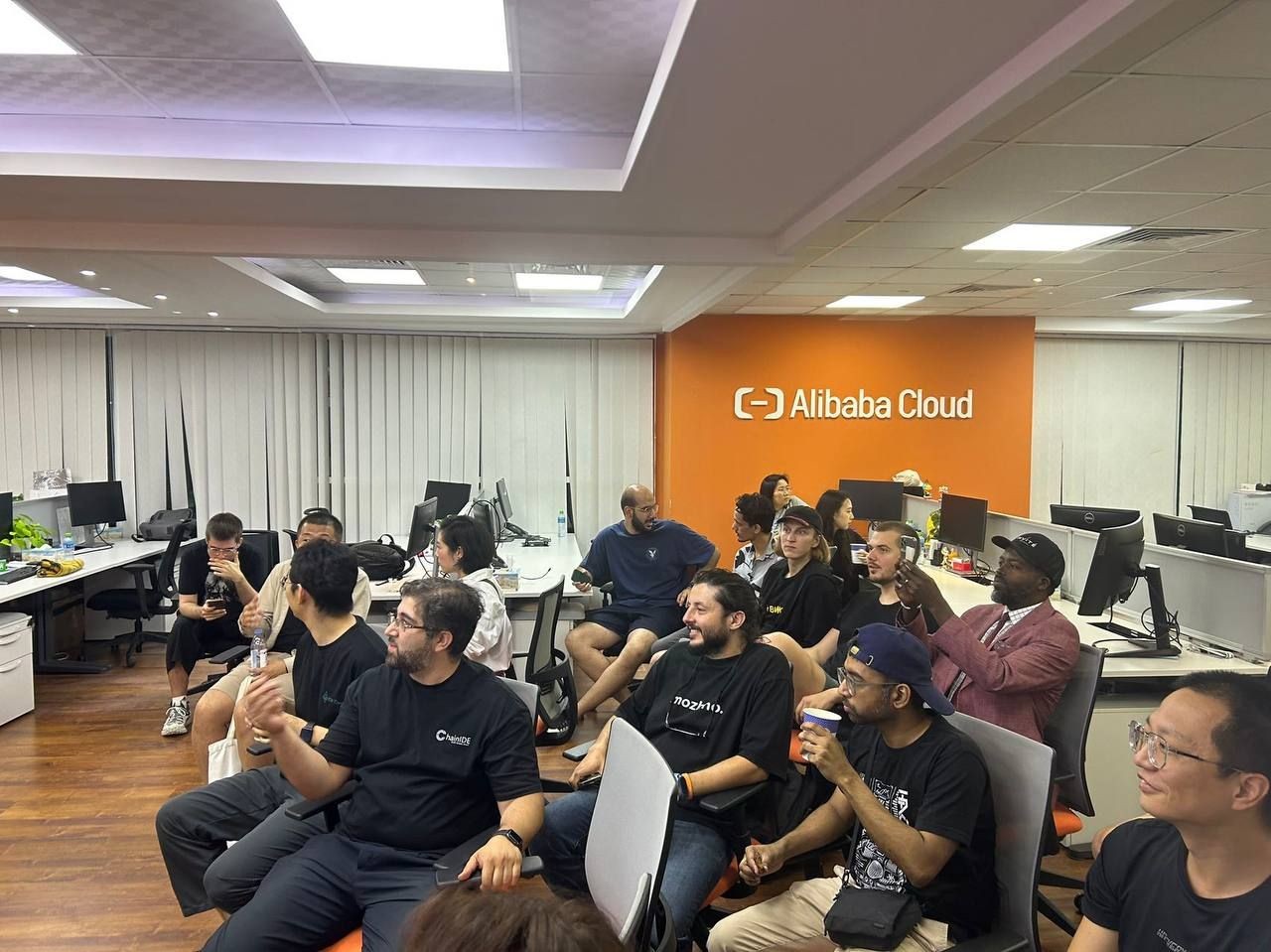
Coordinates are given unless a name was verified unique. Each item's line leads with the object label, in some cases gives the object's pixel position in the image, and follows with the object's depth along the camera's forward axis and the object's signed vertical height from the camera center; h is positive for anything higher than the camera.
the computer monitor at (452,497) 6.95 -0.59
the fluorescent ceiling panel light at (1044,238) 4.17 +1.05
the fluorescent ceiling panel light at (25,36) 2.54 +1.31
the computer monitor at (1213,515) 6.84 -0.70
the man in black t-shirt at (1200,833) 1.35 -0.69
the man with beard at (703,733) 2.31 -0.97
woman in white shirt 3.59 -0.68
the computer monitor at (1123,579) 3.60 -0.68
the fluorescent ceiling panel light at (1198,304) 6.39 +1.06
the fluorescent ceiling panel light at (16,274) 5.94 +1.19
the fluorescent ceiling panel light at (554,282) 6.27 +1.22
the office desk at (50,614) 5.84 -1.37
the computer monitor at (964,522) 5.56 -0.64
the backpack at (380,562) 5.16 -0.85
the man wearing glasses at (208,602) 4.39 -0.97
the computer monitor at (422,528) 5.53 -0.68
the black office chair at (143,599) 5.95 -1.29
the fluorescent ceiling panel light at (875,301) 6.19 +1.04
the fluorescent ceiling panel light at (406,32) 2.53 +1.33
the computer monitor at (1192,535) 4.39 -0.59
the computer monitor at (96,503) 6.64 -0.63
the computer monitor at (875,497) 6.97 -0.58
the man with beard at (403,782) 2.01 -0.97
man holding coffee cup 1.87 -0.92
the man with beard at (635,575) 4.88 -0.91
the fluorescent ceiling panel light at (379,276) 6.07 +1.20
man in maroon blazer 2.64 -0.72
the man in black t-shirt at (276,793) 2.32 -1.18
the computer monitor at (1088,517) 5.28 -0.58
